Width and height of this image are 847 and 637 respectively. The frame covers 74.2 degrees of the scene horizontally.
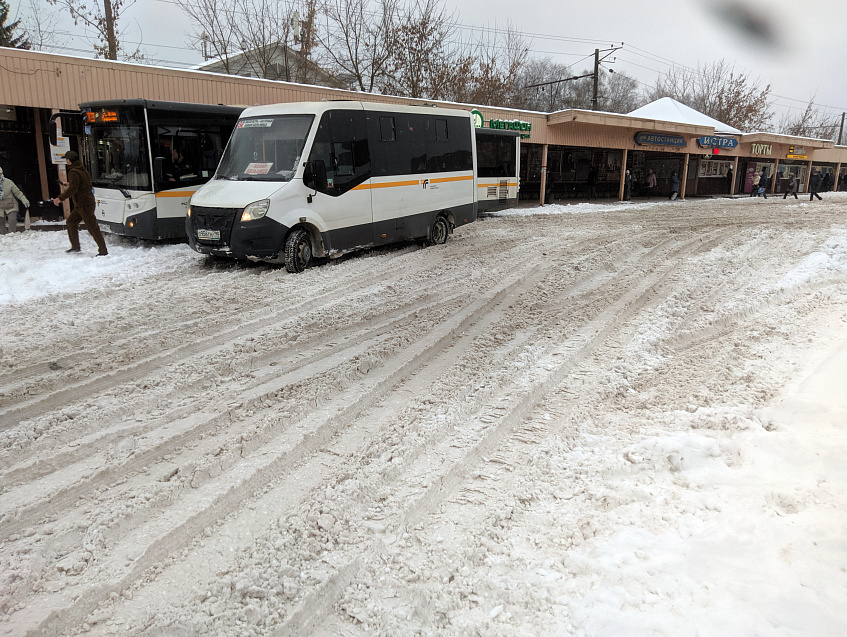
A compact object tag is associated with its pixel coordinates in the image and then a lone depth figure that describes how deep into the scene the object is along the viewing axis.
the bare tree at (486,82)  29.92
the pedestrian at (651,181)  32.09
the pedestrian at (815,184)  31.86
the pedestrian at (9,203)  12.29
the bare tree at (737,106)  50.72
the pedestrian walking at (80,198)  10.16
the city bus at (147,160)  11.35
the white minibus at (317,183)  9.23
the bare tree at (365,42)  28.02
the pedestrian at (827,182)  44.83
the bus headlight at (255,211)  9.05
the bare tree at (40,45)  26.80
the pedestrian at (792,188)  33.47
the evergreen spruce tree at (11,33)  27.38
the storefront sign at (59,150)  12.88
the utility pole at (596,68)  35.93
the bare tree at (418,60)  28.11
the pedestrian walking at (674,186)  32.29
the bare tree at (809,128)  65.00
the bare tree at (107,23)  21.16
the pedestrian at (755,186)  36.35
